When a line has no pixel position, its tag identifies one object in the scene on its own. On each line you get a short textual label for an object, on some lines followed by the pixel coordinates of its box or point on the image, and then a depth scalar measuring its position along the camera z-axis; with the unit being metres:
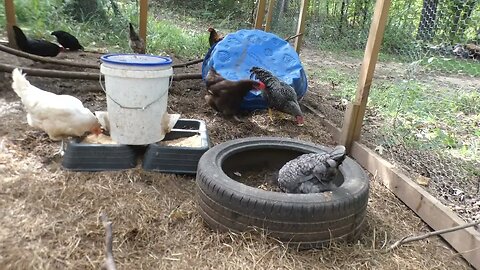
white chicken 2.60
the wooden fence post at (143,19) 4.64
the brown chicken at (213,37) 6.51
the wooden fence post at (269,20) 5.66
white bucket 2.50
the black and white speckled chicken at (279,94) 4.03
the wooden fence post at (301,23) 4.99
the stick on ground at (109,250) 1.43
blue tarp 4.31
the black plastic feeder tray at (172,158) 2.73
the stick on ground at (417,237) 2.02
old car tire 1.95
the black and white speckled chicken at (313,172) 2.17
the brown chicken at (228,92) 3.93
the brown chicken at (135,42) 5.21
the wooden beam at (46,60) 4.12
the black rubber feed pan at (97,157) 2.62
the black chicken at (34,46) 5.01
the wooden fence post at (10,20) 4.89
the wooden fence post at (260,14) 5.29
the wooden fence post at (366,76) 2.98
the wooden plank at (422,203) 2.13
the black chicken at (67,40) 5.82
